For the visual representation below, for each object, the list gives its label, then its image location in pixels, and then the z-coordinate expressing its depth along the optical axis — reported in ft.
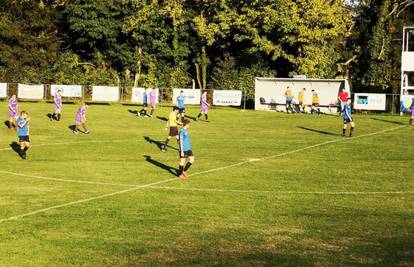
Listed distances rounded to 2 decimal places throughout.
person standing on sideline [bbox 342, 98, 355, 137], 104.11
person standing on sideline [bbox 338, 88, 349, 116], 126.68
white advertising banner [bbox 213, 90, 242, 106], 184.75
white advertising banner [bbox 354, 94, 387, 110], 166.84
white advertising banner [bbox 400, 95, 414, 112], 160.04
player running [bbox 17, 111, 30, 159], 80.89
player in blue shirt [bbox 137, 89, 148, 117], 146.61
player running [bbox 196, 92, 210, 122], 134.41
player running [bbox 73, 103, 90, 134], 109.50
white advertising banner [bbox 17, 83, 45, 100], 195.93
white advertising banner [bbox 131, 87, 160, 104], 187.42
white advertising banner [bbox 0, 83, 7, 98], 193.98
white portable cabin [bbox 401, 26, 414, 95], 167.45
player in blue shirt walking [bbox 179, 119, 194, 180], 64.59
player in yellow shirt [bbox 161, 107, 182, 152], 87.20
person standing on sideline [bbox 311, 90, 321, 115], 163.53
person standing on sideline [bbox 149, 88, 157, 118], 144.77
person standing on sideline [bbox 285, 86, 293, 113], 160.45
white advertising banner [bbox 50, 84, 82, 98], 195.72
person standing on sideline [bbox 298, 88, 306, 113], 162.30
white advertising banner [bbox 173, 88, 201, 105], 185.26
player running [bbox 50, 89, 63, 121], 129.36
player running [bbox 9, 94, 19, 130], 114.83
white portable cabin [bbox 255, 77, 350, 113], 167.63
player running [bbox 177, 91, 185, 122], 129.40
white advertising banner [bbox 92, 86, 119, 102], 191.62
